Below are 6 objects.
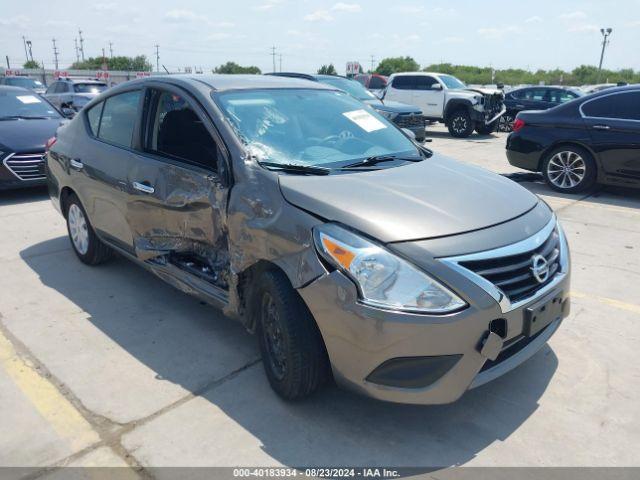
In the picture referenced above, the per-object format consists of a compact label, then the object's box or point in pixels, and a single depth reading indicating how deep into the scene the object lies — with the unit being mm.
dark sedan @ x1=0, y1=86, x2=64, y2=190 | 7348
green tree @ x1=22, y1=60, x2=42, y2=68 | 80388
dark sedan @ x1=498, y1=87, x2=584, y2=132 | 16578
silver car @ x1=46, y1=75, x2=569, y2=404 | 2445
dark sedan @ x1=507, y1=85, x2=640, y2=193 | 7277
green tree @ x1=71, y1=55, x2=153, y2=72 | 80375
